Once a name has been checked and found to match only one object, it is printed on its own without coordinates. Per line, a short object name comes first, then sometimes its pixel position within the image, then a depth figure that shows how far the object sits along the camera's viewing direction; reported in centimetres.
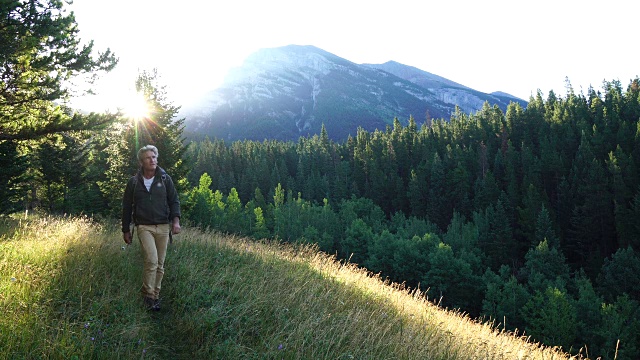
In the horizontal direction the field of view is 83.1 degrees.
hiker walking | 554
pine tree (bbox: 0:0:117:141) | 973
